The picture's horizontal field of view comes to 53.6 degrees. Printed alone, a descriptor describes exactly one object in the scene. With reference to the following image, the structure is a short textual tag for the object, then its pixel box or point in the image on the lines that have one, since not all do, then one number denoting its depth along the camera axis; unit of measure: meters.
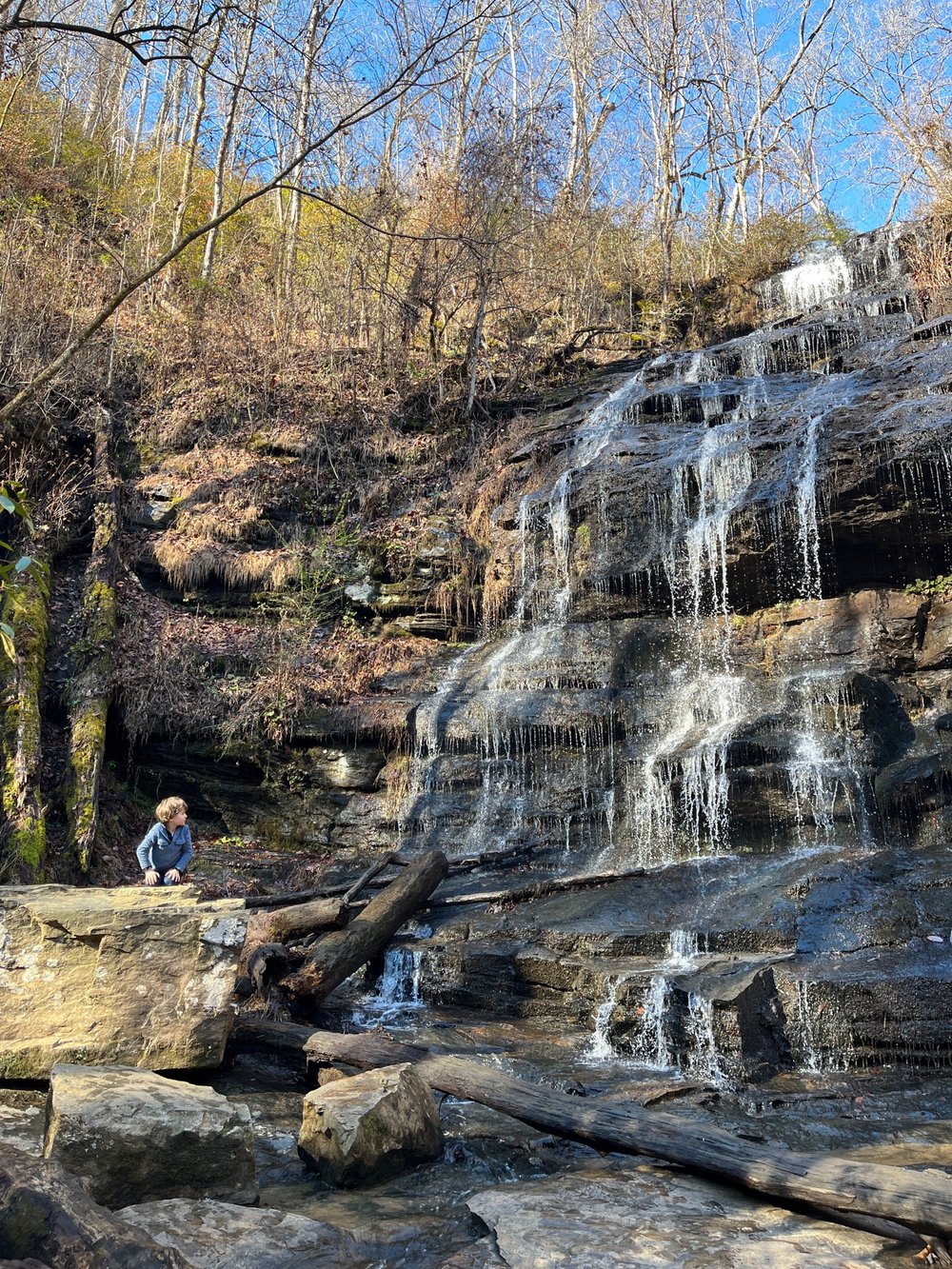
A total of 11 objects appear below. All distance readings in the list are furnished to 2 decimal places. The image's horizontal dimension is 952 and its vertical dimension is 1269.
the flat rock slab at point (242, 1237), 3.06
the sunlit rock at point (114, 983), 4.81
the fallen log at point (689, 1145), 3.47
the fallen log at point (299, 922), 7.30
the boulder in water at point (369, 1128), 4.11
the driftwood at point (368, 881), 8.23
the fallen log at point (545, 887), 8.55
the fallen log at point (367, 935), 6.71
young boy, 6.92
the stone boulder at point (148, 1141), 3.57
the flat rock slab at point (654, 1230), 3.22
